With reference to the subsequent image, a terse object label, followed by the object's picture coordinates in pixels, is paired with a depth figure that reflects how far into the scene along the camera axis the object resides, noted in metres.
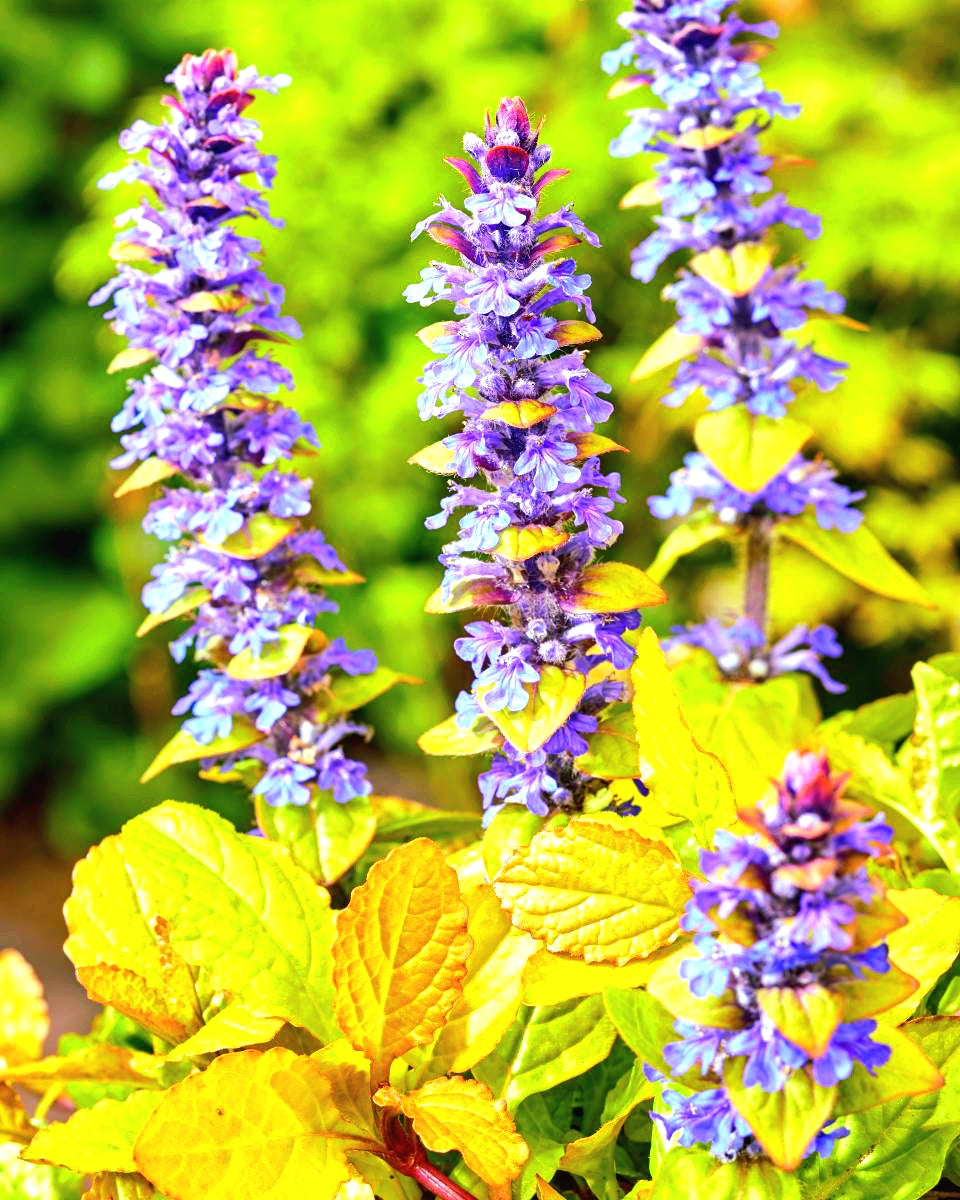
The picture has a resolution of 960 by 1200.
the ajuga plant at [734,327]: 0.75
